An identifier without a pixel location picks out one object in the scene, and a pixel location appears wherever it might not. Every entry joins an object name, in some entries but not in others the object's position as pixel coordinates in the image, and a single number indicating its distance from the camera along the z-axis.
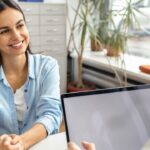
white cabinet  3.36
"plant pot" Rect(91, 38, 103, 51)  3.61
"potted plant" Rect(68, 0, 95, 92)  3.01
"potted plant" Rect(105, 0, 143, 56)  2.62
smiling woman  1.35
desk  1.09
